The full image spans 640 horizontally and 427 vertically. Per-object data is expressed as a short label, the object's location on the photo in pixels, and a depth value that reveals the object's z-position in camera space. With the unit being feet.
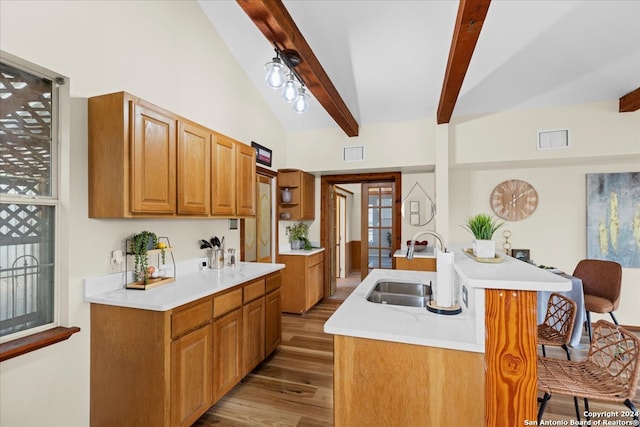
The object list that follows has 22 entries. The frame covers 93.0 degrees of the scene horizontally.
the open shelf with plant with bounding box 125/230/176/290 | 7.09
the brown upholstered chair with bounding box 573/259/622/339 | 10.05
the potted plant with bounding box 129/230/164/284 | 7.12
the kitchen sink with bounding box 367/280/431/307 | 6.72
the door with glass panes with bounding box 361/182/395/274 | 20.47
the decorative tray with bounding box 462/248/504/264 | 5.42
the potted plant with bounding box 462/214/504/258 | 5.53
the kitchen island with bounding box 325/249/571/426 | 4.13
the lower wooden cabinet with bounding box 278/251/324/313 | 14.01
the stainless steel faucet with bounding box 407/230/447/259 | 5.59
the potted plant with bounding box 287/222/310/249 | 15.17
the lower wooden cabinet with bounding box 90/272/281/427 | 5.68
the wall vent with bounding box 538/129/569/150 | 11.79
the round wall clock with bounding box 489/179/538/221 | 13.50
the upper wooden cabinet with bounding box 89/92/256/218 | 6.05
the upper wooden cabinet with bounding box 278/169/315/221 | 14.67
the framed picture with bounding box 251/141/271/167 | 12.54
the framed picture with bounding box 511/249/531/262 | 12.85
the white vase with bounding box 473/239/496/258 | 5.51
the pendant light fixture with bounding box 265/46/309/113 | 7.16
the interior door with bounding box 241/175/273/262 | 12.28
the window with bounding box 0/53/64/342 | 5.25
